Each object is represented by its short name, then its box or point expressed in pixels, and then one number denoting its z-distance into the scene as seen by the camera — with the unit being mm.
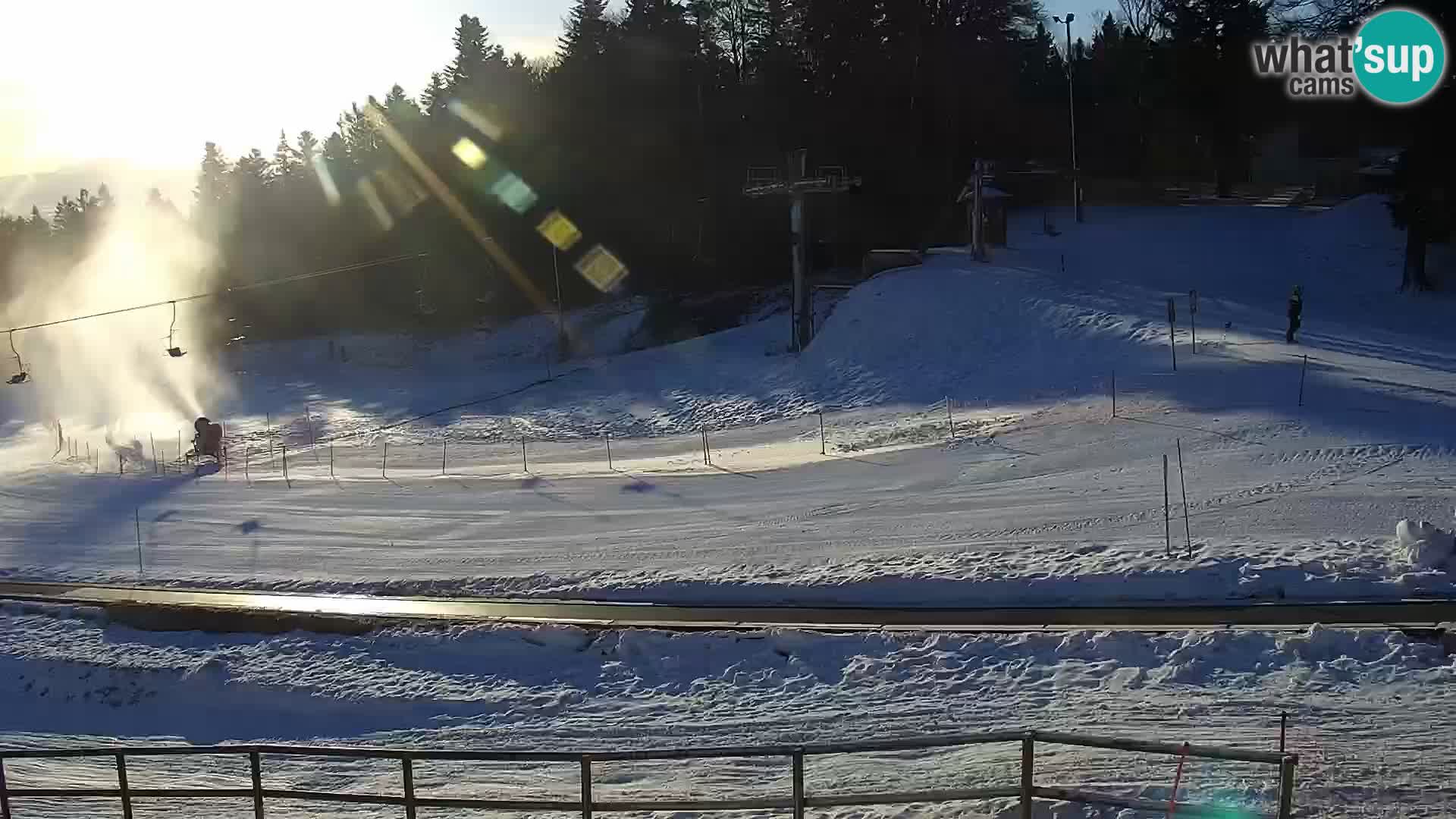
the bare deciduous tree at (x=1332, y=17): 36281
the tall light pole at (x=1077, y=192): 57503
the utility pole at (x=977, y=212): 46791
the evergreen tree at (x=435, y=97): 78812
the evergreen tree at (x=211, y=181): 109625
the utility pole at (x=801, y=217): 46062
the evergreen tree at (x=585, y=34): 68250
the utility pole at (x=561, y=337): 55619
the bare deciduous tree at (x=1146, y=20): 68188
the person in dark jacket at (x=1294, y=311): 32406
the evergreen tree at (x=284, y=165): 97062
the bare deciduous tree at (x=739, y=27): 73625
